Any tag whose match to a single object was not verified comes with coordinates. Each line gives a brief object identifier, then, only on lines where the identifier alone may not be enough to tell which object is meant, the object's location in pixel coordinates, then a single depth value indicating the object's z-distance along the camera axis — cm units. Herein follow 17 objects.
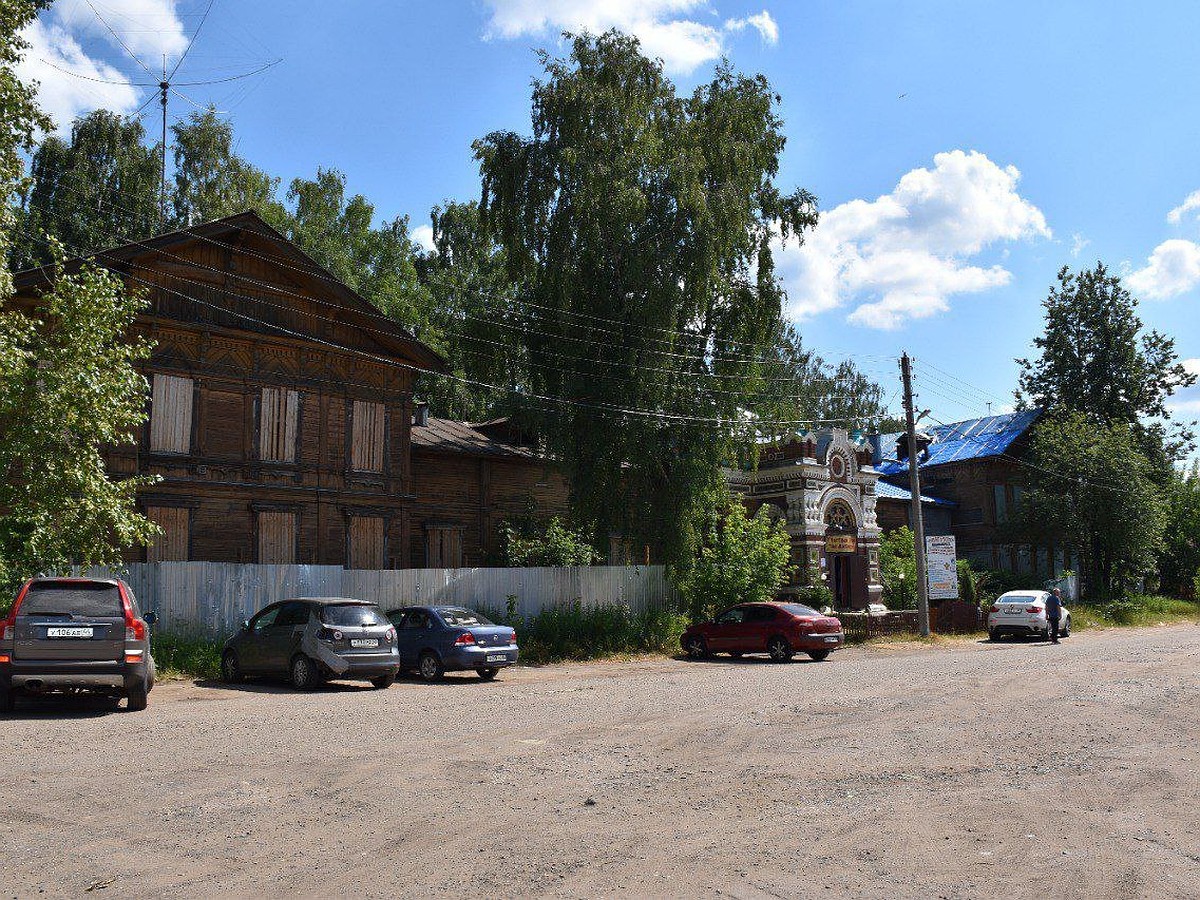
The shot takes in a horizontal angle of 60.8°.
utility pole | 3425
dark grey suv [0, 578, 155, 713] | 1356
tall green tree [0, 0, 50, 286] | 1730
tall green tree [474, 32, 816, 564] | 3045
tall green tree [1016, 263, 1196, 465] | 5912
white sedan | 3406
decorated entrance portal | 3931
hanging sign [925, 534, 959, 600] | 3641
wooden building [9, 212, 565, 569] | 2628
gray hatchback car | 1750
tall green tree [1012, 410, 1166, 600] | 4828
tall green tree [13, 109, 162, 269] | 3950
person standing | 3344
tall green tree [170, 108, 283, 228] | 4248
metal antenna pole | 4122
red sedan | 2630
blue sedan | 2033
